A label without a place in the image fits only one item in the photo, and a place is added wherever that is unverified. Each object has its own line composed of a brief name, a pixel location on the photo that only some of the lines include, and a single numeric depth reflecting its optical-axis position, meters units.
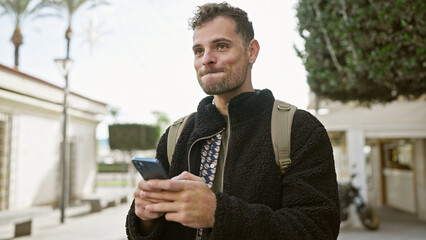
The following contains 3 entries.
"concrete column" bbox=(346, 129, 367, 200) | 11.99
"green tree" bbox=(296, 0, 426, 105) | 6.49
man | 1.24
